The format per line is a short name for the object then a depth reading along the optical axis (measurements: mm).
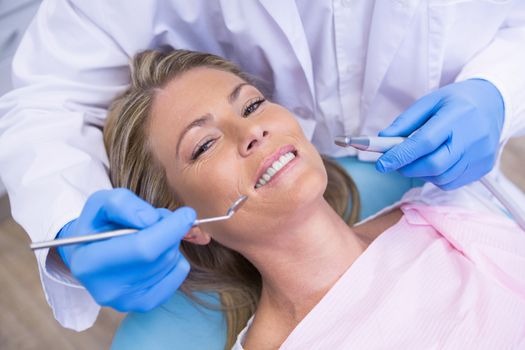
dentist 1165
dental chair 1335
